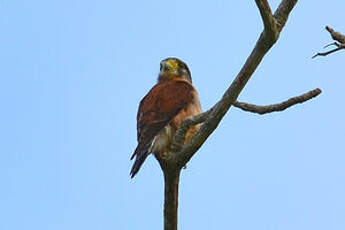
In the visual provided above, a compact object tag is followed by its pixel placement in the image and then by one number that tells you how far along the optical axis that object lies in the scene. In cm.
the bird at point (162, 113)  1079
